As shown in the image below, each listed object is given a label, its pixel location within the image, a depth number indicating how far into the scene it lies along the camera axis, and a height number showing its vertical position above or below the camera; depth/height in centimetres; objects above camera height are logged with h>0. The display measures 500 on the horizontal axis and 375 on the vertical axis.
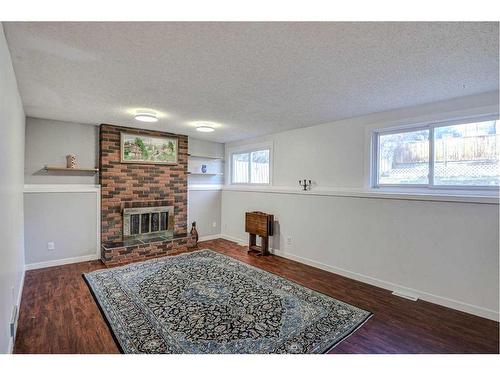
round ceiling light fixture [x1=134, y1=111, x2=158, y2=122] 353 +89
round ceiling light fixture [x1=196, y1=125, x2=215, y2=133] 432 +90
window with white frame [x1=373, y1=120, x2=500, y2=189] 273 +33
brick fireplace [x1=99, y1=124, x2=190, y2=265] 438 -39
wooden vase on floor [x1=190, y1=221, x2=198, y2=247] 509 -105
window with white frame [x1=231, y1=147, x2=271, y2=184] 520 +34
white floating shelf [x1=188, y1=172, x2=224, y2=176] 553 +18
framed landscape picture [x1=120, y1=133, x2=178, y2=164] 459 +60
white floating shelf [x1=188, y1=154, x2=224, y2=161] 553 +55
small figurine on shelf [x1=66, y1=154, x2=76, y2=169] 409 +30
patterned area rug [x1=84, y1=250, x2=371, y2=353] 209 -127
